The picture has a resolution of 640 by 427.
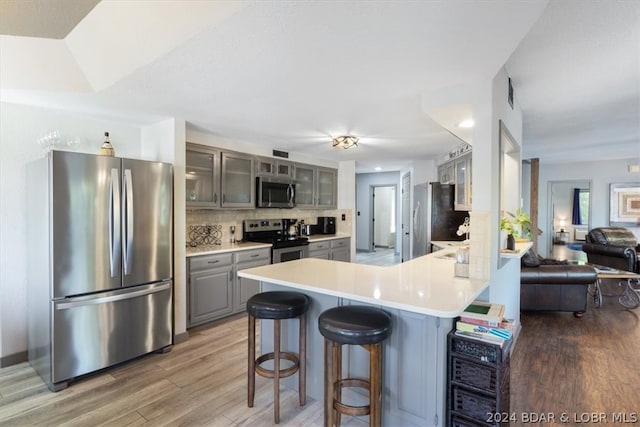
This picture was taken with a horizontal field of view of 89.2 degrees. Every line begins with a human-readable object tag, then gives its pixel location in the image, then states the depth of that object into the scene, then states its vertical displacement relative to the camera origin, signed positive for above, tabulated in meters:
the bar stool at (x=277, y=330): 2.09 -0.83
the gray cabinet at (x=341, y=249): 5.69 -0.73
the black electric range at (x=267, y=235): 4.64 -0.39
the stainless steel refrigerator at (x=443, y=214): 5.09 -0.07
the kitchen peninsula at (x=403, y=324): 1.81 -0.69
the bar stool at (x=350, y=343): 1.72 -0.75
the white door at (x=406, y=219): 6.79 -0.22
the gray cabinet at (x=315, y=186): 5.45 +0.41
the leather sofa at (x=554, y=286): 3.89 -0.93
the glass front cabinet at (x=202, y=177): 3.78 +0.38
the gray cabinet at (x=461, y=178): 4.14 +0.45
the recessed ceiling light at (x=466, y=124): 2.80 +0.76
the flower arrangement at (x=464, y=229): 2.62 -0.16
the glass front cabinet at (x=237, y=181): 4.21 +0.37
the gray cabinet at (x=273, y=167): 4.67 +0.63
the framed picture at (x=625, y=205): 7.08 +0.12
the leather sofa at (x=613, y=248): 5.39 -0.67
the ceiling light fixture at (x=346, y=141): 4.09 +0.87
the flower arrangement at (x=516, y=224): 2.86 -0.13
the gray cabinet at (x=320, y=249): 5.20 -0.66
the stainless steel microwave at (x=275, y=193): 4.63 +0.24
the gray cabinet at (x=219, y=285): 3.56 -0.90
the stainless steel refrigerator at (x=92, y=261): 2.46 -0.44
